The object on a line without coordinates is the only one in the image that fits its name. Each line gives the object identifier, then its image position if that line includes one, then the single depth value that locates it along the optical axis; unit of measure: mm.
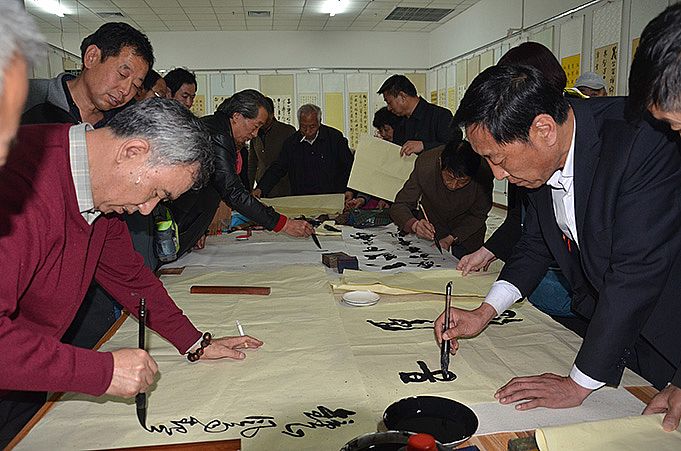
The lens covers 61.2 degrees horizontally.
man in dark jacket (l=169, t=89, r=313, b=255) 2613
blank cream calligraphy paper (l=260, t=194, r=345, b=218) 3820
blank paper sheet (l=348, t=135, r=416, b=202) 3459
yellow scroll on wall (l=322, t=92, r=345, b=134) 9453
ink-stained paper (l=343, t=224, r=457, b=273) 2291
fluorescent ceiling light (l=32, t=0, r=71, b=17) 7086
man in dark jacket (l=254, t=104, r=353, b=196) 4621
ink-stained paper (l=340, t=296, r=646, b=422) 1221
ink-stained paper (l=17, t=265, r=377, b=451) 1050
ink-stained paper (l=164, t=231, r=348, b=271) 2396
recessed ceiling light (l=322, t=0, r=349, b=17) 7590
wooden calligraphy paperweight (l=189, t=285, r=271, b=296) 1964
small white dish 1807
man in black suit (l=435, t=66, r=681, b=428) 1116
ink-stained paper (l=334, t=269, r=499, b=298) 1927
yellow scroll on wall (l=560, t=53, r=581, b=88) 5410
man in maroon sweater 923
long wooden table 975
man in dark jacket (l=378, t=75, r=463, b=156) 4008
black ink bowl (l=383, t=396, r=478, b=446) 935
